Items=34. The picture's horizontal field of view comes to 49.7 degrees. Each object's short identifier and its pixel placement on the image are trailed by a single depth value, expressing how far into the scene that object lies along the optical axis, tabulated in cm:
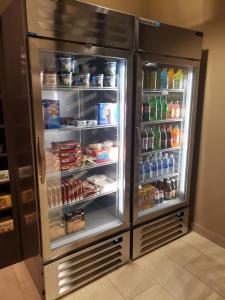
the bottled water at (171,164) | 250
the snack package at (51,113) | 164
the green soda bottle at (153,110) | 218
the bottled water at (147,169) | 232
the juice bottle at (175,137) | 240
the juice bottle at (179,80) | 227
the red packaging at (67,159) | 181
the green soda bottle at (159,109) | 221
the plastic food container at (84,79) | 178
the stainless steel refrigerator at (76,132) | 143
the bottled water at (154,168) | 237
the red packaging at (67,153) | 181
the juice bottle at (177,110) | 233
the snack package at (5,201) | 204
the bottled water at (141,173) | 226
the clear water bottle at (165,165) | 245
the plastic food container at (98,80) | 184
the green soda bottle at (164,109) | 225
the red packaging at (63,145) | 184
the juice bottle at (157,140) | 231
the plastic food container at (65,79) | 170
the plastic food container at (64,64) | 170
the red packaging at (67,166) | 182
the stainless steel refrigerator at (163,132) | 189
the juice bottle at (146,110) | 211
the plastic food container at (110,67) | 186
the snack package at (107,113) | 192
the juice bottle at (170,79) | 221
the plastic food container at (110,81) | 188
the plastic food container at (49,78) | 160
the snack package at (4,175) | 200
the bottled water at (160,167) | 241
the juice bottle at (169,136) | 236
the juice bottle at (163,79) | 217
